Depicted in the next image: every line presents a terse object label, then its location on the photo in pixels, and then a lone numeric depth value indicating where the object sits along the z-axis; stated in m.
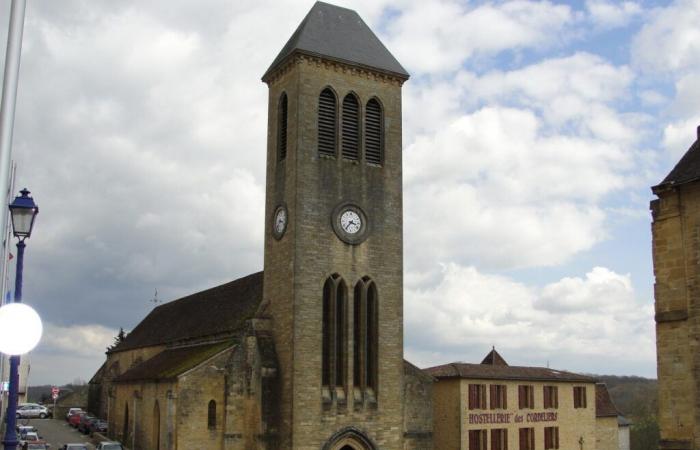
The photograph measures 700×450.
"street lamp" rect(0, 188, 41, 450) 12.68
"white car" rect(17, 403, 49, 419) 64.44
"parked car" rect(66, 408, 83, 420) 58.69
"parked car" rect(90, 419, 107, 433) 50.16
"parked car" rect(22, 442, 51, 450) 35.48
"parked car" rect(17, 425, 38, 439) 41.69
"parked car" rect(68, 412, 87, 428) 55.96
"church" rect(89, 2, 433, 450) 31.47
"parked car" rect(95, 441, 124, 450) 35.41
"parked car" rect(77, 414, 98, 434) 53.08
